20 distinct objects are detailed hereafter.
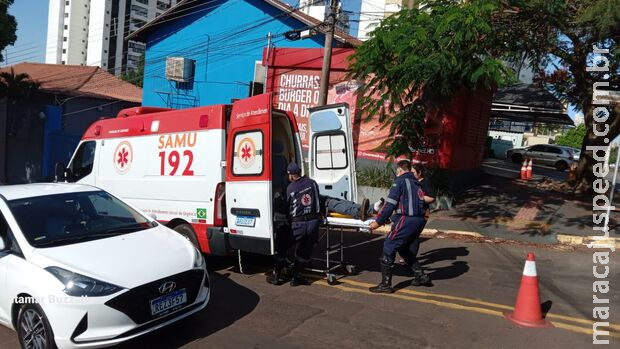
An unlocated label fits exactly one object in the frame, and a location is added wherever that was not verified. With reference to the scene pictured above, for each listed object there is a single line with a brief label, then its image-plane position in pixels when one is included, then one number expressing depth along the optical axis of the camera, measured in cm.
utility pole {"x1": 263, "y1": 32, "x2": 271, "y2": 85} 1709
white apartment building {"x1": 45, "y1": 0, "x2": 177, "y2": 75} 9031
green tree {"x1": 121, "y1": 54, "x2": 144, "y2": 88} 5191
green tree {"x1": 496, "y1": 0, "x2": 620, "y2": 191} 962
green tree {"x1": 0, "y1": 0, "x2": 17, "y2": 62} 1869
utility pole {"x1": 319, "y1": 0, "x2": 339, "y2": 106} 1270
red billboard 1336
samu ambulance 629
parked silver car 2778
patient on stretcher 650
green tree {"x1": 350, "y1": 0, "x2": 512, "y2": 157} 935
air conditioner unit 2250
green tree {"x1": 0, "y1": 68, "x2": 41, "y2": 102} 2014
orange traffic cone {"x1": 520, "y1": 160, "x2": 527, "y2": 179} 1736
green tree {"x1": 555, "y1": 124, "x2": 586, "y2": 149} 5268
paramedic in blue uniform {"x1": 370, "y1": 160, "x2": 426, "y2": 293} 614
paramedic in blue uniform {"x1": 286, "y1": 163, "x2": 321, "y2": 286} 625
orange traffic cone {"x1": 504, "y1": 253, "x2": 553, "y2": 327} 523
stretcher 650
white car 406
